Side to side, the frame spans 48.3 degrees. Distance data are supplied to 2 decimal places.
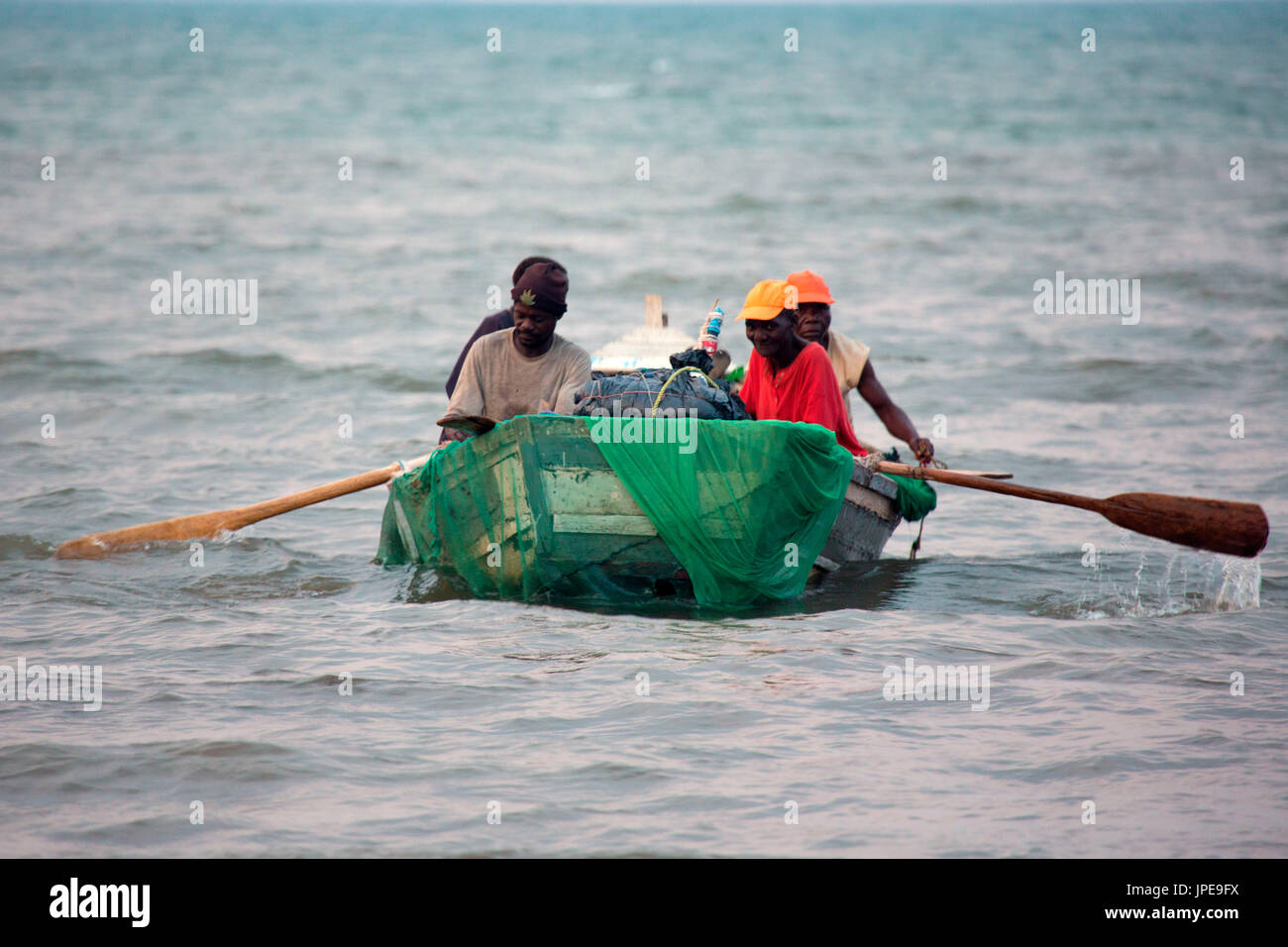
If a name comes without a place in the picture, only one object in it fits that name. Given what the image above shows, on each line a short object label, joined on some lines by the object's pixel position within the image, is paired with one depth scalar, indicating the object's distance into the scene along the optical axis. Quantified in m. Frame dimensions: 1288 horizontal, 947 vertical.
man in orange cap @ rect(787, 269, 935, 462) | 8.14
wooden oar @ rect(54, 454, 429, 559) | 7.98
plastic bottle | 7.19
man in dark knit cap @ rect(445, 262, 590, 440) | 7.30
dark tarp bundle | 6.68
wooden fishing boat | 6.71
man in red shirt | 7.14
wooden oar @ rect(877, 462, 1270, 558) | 7.22
